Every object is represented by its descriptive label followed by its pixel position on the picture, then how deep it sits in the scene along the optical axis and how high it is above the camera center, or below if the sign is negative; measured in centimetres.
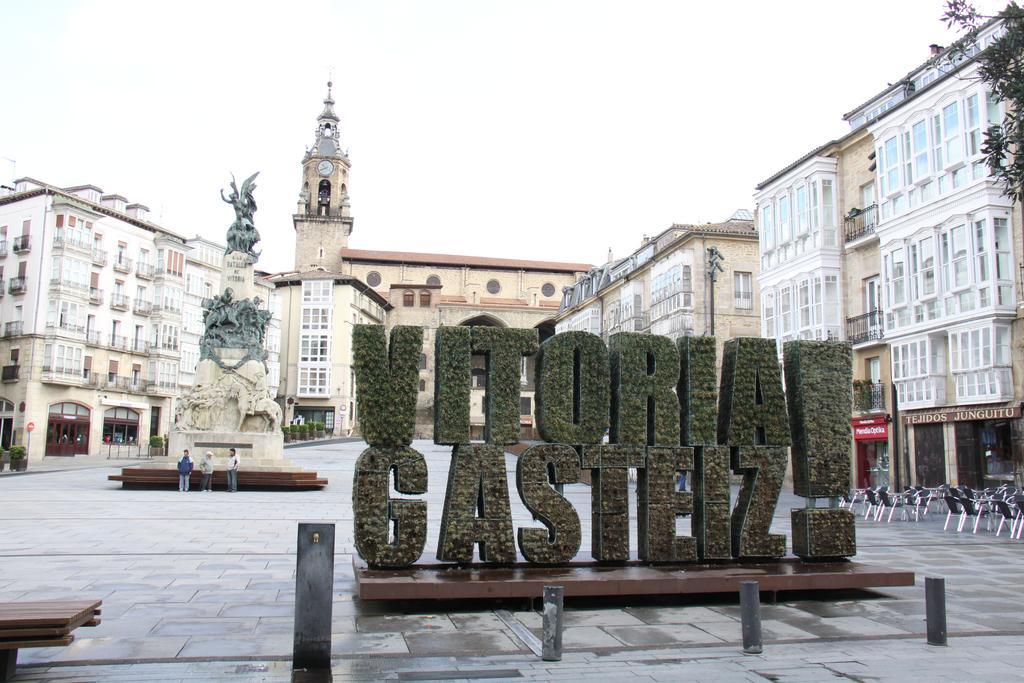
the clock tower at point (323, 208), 8769 +2402
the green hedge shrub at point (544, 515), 1001 -87
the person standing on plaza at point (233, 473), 2605 -109
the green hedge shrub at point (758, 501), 1069 -72
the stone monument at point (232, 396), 2830 +141
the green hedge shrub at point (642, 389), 1068 +68
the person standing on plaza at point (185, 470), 2534 -99
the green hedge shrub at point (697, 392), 1088 +67
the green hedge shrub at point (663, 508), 1046 -80
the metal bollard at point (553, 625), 717 -155
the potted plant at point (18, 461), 3512 -109
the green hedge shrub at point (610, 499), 1038 -69
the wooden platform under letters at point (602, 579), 893 -152
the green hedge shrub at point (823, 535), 1066 -113
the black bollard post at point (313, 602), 672 -133
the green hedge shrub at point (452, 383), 1012 +68
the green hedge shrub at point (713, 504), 1060 -76
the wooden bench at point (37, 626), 595 -135
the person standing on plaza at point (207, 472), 2575 -106
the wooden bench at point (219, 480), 2655 -134
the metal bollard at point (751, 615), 748 -151
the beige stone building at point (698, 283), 4350 +852
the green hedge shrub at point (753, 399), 1097 +60
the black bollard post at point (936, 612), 772 -151
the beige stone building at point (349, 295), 7638 +1482
